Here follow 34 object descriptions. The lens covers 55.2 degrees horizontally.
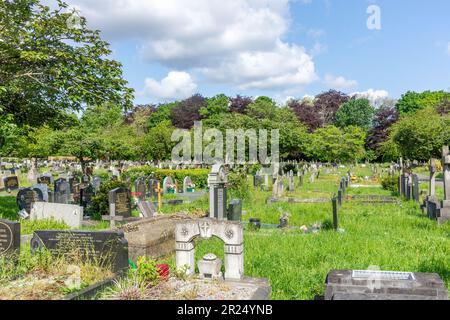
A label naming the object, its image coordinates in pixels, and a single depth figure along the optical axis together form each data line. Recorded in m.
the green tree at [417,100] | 85.31
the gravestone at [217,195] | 15.95
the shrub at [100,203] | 16.47
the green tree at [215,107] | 84.69
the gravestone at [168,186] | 26.70
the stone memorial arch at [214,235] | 7.18
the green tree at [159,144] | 52.35
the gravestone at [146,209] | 14.74
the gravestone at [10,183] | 27.78
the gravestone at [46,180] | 26.42
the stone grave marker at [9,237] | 8.51
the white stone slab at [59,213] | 13.42
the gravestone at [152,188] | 23.73
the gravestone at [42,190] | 16.76
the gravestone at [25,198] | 16.19
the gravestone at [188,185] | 28.03
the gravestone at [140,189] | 21.97
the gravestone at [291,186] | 26.93
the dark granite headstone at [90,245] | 7.95
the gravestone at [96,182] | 23.96
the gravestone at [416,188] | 19.41
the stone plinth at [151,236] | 9.57
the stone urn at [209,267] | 7.27
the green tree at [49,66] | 12.99
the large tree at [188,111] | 88.44
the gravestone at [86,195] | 18.67
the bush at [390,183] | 27.09
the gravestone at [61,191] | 19.38
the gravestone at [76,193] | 20.03
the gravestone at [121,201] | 14.96
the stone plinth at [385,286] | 5.28
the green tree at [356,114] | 88.69
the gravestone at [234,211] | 14.48
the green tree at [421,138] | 41.22
